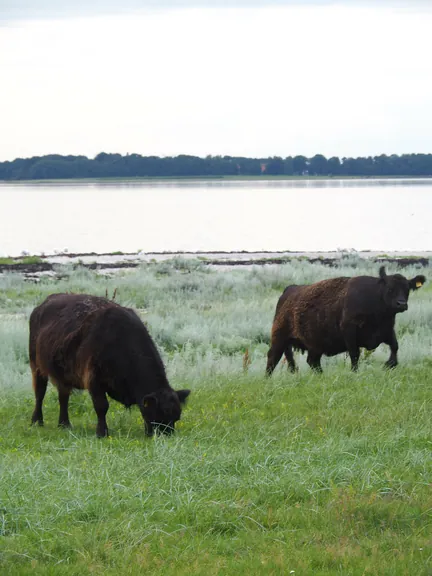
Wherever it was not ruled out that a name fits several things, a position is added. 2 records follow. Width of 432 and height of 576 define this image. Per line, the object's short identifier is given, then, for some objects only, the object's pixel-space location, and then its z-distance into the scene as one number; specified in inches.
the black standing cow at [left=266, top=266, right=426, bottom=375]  1011.9
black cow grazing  754.8
